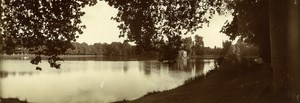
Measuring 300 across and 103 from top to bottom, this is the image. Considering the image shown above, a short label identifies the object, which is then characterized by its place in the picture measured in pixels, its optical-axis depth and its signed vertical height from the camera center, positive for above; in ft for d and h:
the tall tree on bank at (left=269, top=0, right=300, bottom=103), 24.33 +1.32
